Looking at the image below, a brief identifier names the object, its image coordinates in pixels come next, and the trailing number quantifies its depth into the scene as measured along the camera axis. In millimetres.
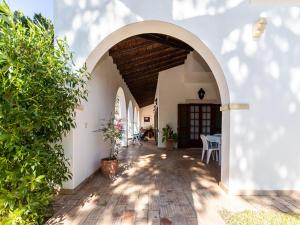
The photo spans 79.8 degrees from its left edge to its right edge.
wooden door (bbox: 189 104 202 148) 7452
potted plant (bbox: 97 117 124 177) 3636
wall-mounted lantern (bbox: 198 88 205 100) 7302
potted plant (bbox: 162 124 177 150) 7171
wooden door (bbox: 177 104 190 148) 7350
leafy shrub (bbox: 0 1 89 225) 1504
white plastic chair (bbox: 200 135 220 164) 4763
